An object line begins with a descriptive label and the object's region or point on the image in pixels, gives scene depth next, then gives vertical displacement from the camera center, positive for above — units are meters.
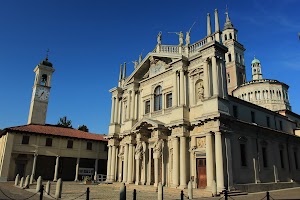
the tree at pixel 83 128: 67.44 +8.92
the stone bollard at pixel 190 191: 15.49 -1.77
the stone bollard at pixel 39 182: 19.01 -1.77
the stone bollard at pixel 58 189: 14.89 -1.75
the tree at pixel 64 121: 68.51 +10.74
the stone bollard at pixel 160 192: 13.55 -1.63
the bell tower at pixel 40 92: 45.38 +12.64
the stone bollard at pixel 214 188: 17.28 -1.76
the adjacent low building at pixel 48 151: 32.72 +1.25
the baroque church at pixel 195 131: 20.27 +3.13
